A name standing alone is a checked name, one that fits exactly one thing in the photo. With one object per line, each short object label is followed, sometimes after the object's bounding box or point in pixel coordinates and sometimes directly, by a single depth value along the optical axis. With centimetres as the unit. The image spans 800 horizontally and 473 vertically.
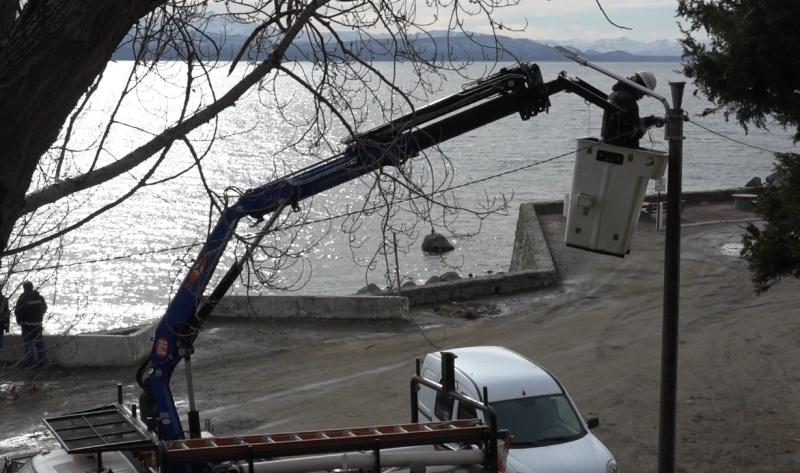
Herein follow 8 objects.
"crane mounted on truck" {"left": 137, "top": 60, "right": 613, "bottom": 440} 945
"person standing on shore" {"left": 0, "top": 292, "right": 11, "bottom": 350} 952
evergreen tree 1094
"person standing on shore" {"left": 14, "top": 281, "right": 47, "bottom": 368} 1608
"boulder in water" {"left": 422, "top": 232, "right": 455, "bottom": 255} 4629
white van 1070
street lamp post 1120
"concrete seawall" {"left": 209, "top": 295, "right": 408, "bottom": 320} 2000
